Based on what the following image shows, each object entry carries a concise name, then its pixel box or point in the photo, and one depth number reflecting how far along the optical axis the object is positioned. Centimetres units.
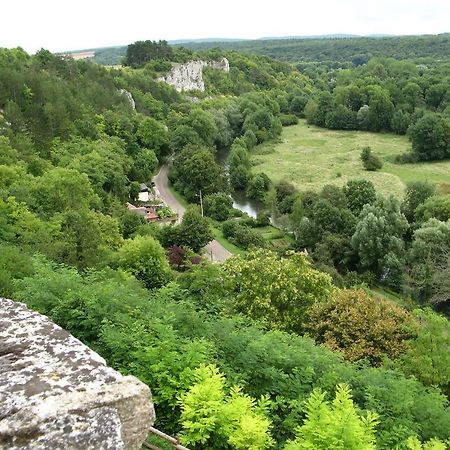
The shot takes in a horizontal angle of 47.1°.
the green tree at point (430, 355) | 1656
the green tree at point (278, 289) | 2111
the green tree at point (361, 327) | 1833
